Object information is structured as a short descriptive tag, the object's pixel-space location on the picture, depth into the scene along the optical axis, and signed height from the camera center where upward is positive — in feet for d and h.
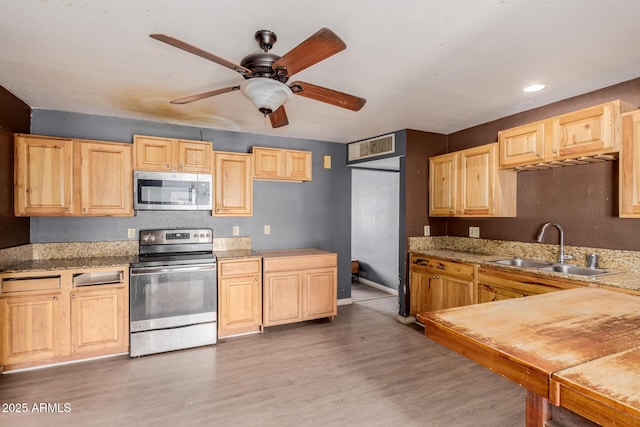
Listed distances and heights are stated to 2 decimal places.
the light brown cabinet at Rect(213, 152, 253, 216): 12.09 +1.09
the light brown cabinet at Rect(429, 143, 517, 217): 10.87 +1.02
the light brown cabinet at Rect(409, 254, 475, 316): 10.76 -2.56
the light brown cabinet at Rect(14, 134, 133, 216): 9.61 +1.12
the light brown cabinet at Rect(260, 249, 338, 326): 12.12 -2.86
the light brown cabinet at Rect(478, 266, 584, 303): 8.10 -1.96
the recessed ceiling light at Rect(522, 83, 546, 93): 8.62 +3.42
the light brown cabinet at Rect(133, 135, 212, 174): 11.02 +2.06
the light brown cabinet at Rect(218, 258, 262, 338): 11.30 -3.00
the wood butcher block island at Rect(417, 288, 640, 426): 2.67 -1.44
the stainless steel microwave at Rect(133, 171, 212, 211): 10.91 +0.76
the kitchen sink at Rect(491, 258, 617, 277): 8.82 -1.61
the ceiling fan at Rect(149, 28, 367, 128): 4.92 +2.56
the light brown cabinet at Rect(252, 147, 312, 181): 12.87 +2.00
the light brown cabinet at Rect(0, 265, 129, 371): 8.71 -2.97
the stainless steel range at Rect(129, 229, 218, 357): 9.98 -2.89
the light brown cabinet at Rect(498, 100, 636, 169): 7.75 +2.03
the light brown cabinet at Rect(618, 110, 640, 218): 7.46 +1.07
